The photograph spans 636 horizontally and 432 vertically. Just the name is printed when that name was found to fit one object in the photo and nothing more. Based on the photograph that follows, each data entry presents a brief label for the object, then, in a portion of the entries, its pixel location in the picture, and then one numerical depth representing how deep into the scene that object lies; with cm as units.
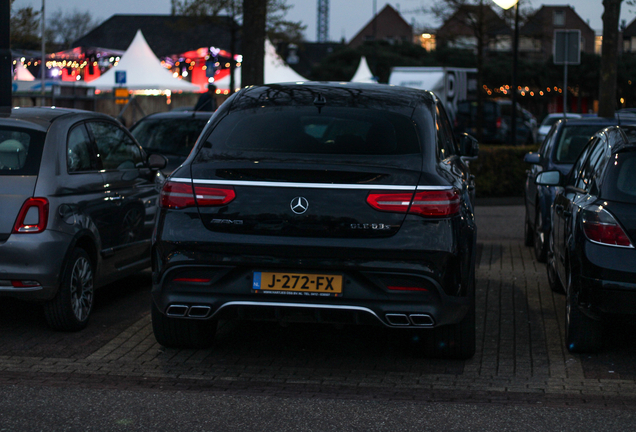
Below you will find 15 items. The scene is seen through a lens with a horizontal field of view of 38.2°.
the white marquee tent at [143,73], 3180
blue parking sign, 3037
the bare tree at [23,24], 1977
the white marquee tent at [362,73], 4450
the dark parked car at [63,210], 605
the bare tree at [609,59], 1420
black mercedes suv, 495
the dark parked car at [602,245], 524
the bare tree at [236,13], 3130
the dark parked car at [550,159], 959
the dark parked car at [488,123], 3462
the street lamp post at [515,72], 2545
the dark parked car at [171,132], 1164
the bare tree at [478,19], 3084
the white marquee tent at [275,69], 3238
